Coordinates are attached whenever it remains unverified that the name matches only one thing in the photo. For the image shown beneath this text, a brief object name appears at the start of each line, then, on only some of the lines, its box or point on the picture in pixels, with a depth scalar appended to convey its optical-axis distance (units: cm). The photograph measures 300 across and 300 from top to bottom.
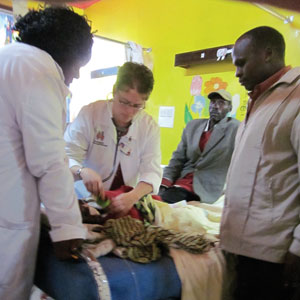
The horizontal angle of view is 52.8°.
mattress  84
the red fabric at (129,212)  122
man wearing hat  208
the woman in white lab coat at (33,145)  77
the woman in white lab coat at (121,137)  136
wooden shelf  262
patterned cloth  99
